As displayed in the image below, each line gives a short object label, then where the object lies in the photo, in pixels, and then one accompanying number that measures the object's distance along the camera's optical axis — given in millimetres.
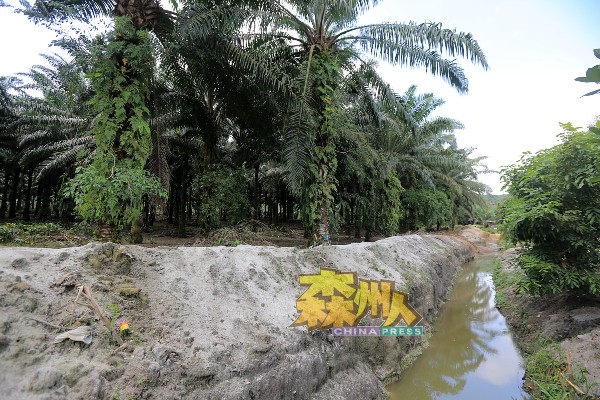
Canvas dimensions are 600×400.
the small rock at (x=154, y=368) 3201
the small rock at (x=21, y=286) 3361
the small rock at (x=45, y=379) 2676
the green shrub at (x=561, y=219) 6246
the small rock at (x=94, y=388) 2791
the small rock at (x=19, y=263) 3637
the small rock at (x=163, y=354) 3328
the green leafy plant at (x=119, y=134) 6070
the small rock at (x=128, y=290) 3960
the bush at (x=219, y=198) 10648
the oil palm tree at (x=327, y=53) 8312
